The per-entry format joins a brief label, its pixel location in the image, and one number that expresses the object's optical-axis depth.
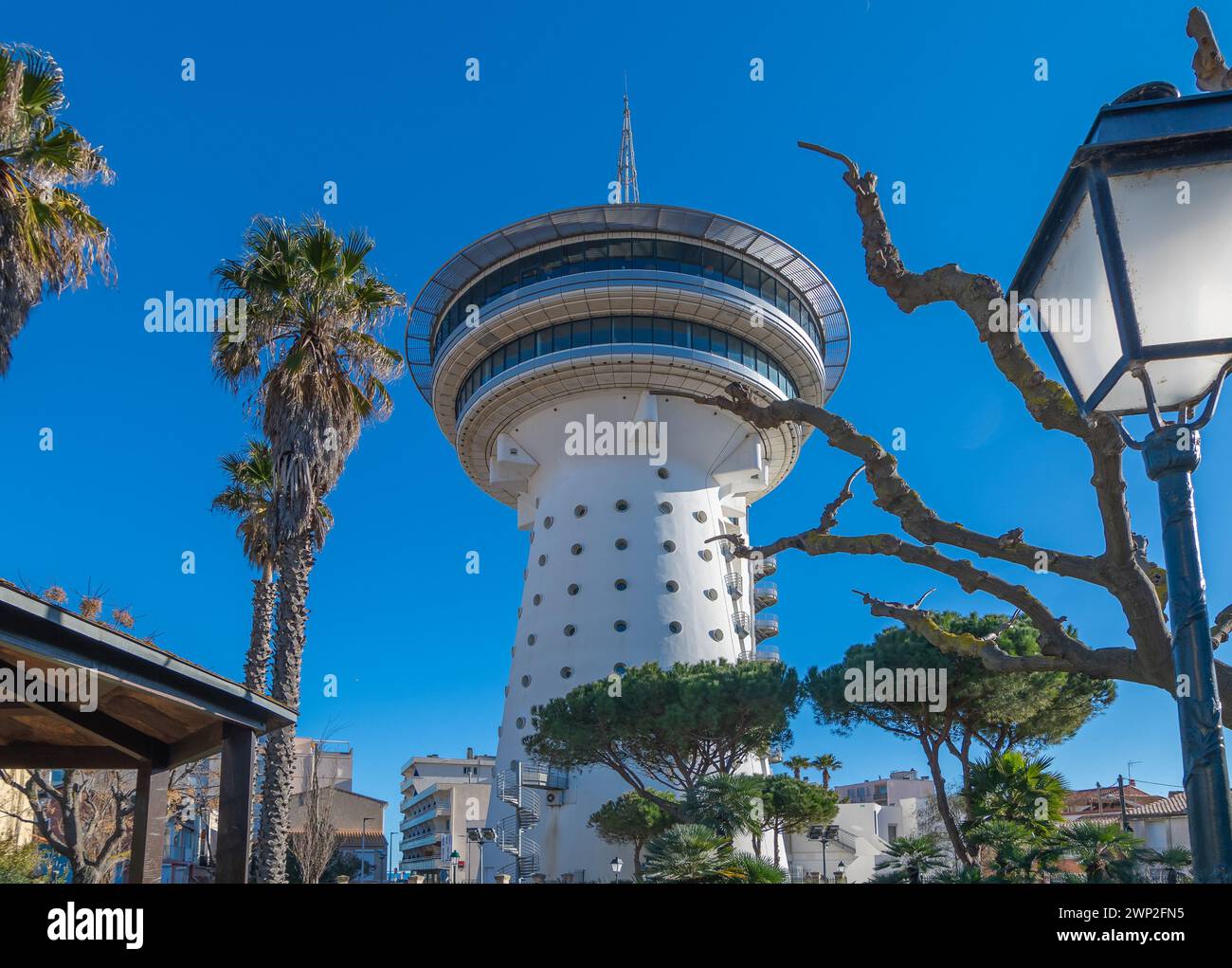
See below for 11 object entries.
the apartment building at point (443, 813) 75.38
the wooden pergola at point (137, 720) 8.69
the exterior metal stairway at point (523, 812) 43.72
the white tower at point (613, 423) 45.72
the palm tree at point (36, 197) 15.79
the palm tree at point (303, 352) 22.33
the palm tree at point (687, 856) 19.23
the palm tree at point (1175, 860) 16.62
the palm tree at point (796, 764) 50.85
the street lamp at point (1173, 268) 2.94
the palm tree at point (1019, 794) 21.94
